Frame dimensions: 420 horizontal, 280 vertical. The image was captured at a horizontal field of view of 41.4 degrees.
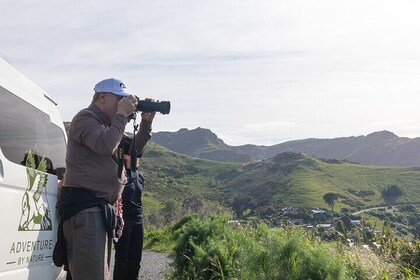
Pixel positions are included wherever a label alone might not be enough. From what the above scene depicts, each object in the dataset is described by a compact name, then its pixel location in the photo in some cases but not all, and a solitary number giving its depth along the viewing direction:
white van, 3.57
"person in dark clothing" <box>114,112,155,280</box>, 5.35
